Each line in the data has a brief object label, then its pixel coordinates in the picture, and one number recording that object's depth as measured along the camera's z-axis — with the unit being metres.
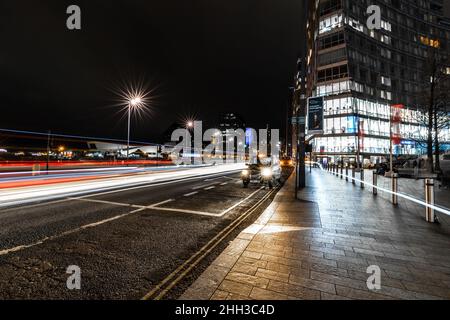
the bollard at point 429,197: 6.17
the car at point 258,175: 13.68
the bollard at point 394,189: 8.41
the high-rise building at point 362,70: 47.53
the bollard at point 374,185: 10.38
